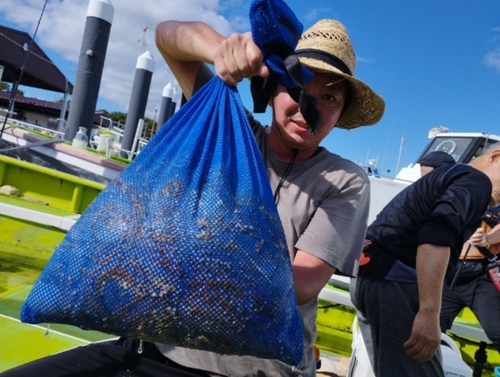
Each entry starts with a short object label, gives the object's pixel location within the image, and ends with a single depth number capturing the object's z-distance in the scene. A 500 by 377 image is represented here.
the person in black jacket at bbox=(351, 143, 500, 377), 1.53
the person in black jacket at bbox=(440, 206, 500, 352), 2.23
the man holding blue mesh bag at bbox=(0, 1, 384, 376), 1.00
